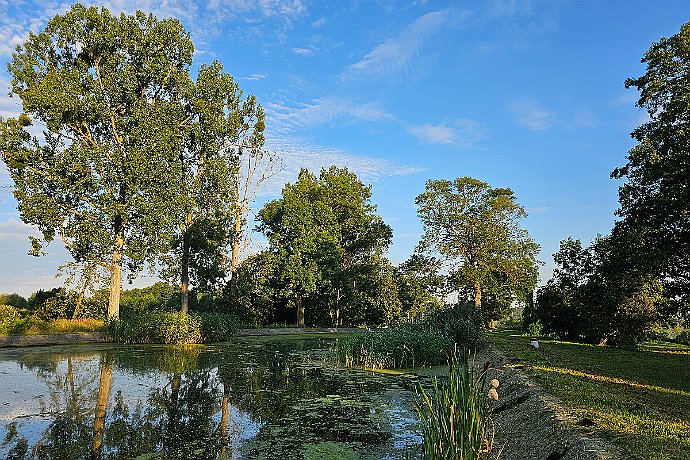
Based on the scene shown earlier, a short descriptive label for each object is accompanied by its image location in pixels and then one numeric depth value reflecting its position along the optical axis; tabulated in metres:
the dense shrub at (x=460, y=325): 16.42
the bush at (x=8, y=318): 19.55
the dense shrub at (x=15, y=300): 29.23
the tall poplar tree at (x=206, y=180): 27.42
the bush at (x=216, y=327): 22.47
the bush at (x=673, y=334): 21.36
